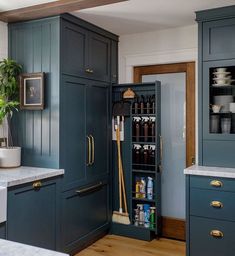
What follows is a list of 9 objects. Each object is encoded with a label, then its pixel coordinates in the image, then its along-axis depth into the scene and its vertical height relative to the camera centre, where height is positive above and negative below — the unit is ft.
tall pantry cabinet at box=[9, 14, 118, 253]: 10.30 +0.27
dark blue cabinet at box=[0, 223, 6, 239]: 8.07 -2.68
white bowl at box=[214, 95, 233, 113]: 10.31 +0.78
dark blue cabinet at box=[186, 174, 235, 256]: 9.20 -2.67
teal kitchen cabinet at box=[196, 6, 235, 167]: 9.97 +1.28
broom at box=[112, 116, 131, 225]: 12.76 -2.70
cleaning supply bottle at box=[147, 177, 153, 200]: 12.36 -2.48
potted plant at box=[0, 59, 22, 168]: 10.01 +0.65
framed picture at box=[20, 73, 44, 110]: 10.37 +1.11
